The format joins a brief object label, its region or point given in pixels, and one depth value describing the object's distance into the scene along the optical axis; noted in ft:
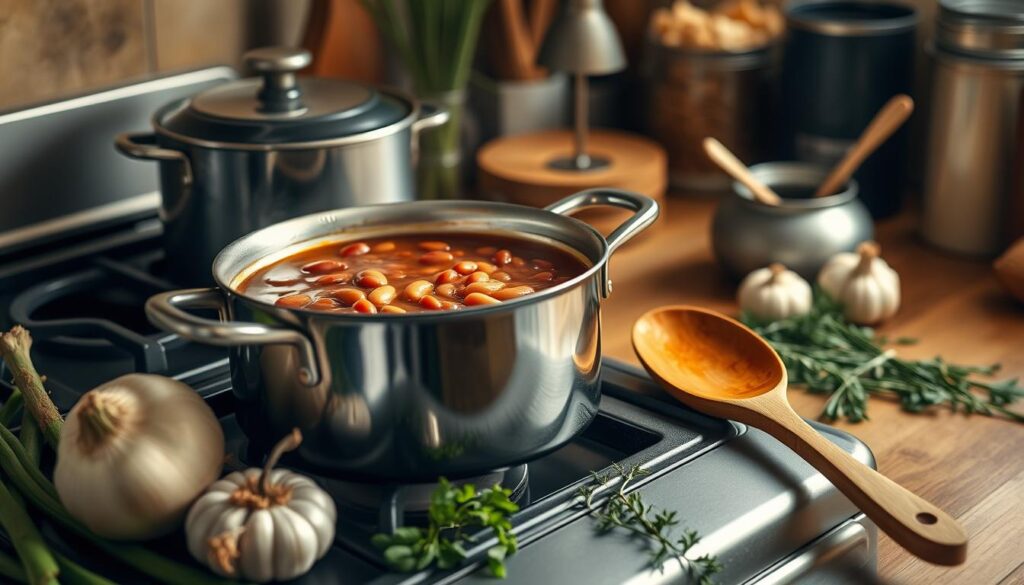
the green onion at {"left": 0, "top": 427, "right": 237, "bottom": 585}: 2.53
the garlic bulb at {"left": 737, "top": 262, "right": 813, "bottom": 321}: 4.35
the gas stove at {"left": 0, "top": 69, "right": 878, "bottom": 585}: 2.64
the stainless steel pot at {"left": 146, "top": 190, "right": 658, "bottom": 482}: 2.55
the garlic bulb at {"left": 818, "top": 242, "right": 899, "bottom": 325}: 4.36
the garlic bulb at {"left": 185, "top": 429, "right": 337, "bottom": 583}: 2.44
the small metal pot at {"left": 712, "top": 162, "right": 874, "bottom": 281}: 4.62
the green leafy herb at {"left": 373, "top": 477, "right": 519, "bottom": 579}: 2.55
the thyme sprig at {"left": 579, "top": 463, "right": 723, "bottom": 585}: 2.64
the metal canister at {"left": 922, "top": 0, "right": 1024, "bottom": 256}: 4.74
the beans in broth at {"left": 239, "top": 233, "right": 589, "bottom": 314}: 2.89
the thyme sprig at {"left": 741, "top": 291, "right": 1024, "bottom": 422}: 3.79
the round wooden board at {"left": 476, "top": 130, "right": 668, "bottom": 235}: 5.09
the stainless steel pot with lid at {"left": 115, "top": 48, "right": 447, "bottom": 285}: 3.79
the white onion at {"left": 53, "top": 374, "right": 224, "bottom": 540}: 2.52
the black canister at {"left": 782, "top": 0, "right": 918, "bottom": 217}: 5.22
